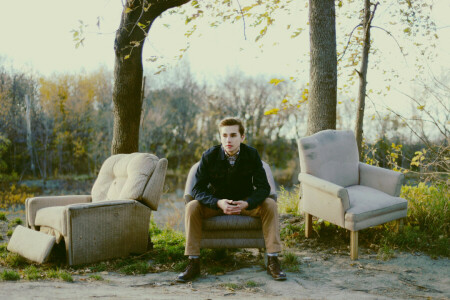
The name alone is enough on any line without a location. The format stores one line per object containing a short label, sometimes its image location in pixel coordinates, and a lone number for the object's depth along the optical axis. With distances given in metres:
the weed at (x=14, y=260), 4.07
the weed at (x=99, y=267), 3.91
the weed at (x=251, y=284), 3.26
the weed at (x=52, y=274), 3.56
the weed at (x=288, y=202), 5.95
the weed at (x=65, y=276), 3.47
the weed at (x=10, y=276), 3.47
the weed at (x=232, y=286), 3.22
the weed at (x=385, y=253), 4.08
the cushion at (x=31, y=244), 3.92
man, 3.52
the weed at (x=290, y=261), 3.79
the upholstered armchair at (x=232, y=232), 3.67
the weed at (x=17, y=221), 6.34
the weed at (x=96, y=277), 3.53
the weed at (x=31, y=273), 3.49
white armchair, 4.05
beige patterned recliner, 3.98
